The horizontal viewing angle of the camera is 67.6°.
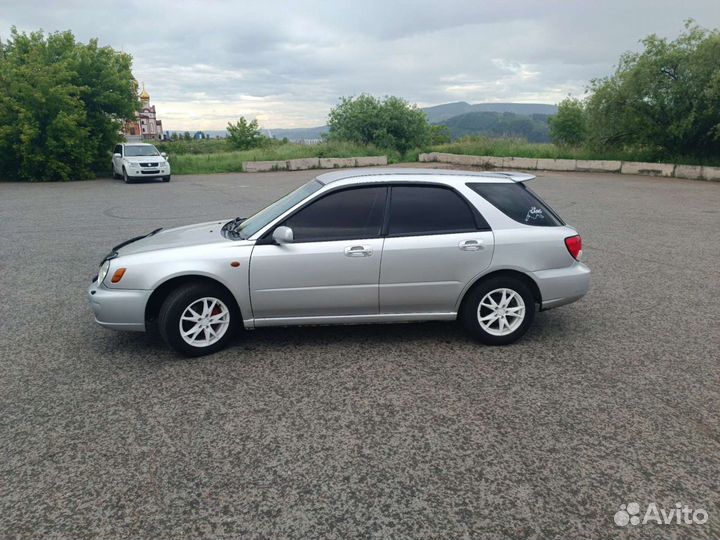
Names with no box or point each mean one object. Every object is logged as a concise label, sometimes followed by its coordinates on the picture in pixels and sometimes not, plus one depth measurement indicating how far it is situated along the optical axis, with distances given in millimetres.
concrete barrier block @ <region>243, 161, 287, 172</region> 27469
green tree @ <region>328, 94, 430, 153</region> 35625
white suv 22047
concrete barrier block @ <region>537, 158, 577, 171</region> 23734
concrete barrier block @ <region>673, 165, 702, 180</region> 20141
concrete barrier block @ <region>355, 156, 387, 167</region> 28797
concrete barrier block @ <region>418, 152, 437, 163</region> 29406
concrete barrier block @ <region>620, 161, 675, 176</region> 21047
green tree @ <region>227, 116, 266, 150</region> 65938
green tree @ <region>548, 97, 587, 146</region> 74375
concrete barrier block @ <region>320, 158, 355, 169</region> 28438
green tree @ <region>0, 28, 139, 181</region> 22203
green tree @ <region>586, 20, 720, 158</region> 20266
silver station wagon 4520
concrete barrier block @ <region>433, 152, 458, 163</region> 28444
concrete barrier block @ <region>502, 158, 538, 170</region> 24969
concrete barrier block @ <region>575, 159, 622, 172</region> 22717
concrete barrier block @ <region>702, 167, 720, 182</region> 19516
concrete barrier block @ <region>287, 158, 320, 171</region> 27859
